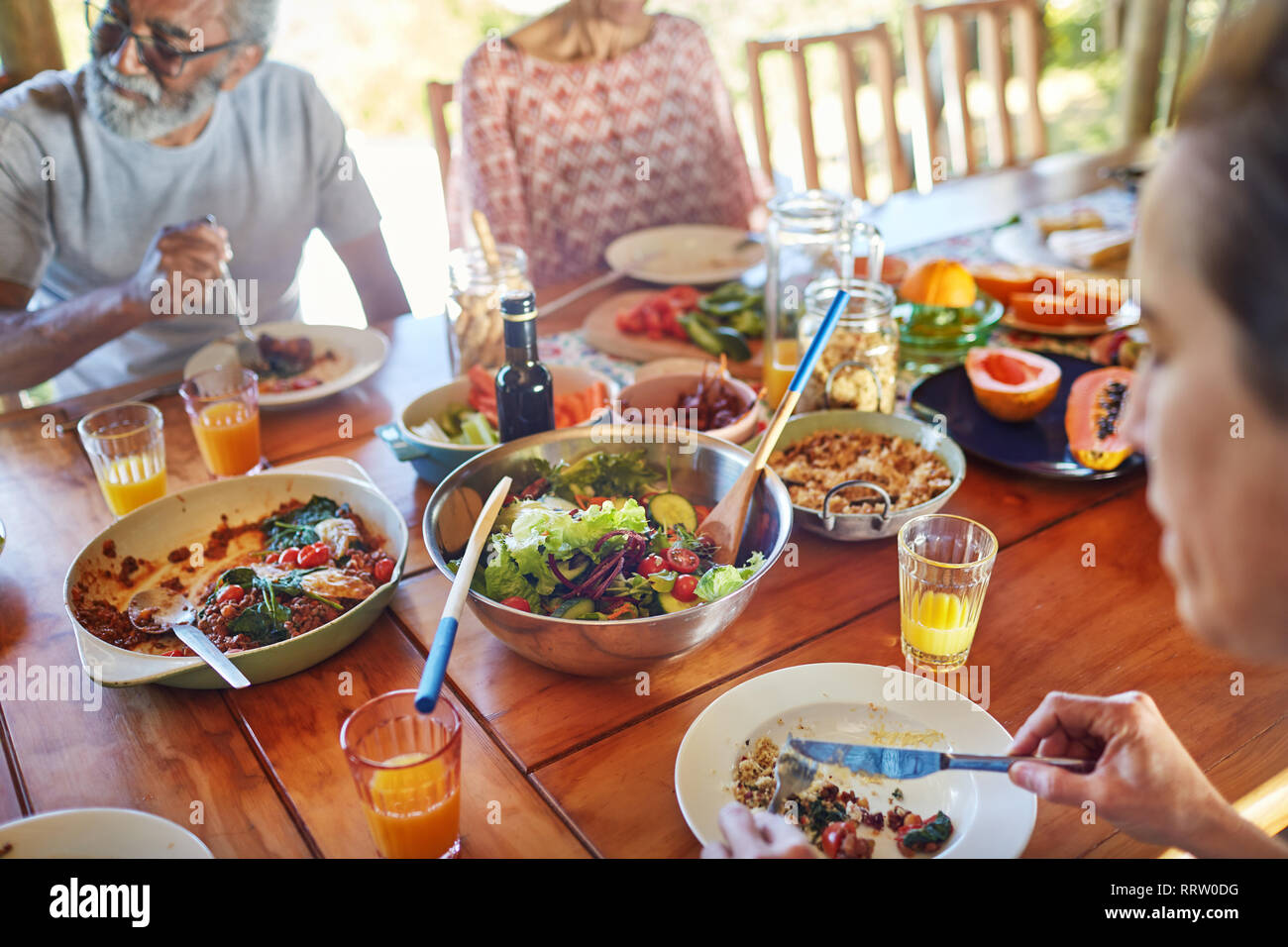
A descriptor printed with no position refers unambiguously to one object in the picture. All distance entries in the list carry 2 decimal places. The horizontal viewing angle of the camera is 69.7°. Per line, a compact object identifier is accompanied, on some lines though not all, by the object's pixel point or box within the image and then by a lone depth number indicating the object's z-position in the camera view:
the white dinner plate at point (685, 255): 2.37
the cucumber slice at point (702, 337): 2.00
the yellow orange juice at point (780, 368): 1.82
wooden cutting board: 1.99
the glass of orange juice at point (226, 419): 1.55
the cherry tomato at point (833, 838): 0.92
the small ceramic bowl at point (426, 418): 1.48
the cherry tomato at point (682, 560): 1.15
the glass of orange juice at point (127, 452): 1.46
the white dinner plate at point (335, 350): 1.83
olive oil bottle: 1.36
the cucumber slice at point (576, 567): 1.12
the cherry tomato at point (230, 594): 1.20
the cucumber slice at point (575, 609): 1.09
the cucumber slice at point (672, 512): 1.28
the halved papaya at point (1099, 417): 1.53
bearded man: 2.07
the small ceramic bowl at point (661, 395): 1.63
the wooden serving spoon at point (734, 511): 1.23
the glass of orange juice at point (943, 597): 1.13
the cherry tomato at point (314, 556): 1.30
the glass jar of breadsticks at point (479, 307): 1.82
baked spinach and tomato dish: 1.17
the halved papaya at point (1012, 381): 1.66
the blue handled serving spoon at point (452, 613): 0.85
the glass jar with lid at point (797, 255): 1.85
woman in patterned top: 2.89
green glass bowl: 1.95
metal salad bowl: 1.03
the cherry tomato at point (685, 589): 1.11
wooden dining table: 0.97
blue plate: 1.55
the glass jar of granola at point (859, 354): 1.64
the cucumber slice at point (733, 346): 1.99
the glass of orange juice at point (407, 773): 0.87
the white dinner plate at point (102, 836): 0.90
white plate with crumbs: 0.92
